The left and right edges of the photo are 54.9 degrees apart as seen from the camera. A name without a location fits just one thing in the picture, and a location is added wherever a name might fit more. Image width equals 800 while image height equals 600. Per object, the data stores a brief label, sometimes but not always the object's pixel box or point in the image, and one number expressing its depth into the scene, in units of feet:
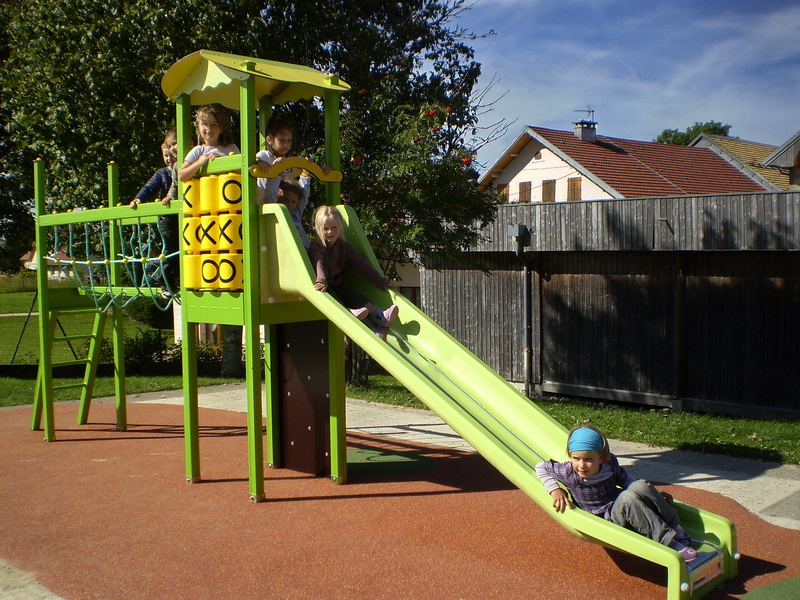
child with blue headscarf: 15.17
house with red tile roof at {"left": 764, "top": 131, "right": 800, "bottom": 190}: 56.55
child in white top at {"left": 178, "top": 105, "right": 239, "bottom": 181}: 22.07
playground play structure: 15.94
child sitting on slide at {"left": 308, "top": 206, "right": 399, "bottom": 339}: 21.39
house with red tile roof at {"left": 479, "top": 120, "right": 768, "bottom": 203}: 87.61
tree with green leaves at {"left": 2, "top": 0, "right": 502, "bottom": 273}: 33.60
